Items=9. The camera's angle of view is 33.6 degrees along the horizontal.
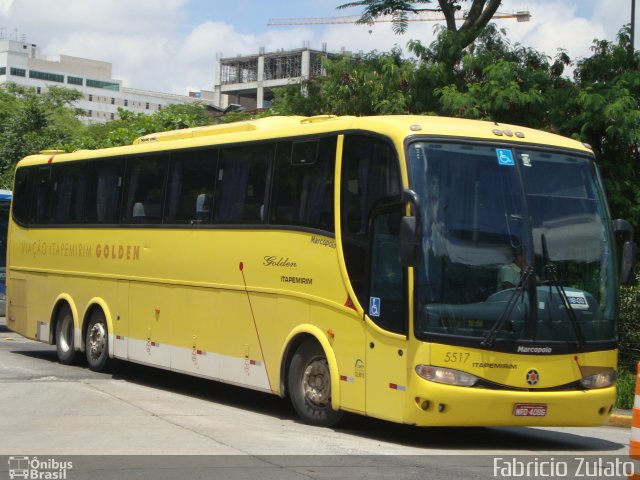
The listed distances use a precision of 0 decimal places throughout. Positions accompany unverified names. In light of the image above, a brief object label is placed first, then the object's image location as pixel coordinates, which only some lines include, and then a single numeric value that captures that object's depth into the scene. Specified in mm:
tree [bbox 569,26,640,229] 18234
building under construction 160250
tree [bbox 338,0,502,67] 21844
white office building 173625
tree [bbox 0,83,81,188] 47281
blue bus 26531
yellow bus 10672
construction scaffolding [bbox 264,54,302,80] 160625
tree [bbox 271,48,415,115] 20922
